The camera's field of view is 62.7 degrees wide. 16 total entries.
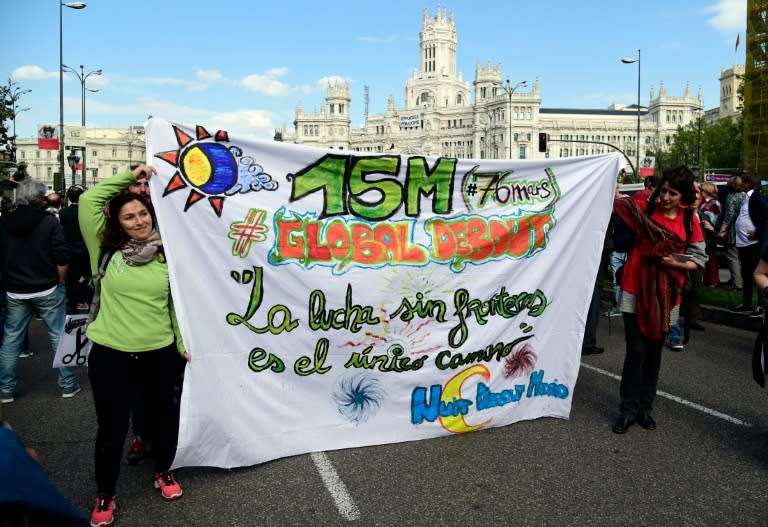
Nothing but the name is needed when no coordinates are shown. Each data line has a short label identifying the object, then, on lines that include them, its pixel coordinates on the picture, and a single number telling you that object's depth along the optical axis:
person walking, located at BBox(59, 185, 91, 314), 6.82
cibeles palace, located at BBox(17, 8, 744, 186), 125.31
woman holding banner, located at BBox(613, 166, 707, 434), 4.52
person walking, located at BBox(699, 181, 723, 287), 10.69
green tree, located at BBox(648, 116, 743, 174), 58.84
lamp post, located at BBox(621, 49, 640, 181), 40.82
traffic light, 36.53
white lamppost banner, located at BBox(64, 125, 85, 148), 25.29
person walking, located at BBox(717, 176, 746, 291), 9.73
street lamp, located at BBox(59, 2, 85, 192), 28.25
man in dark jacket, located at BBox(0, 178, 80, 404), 5.44
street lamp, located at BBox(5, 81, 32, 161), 22.15
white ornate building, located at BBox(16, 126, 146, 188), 123.12
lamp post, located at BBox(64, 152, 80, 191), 31.02
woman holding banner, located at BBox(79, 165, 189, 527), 3.36
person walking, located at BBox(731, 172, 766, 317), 8.84
